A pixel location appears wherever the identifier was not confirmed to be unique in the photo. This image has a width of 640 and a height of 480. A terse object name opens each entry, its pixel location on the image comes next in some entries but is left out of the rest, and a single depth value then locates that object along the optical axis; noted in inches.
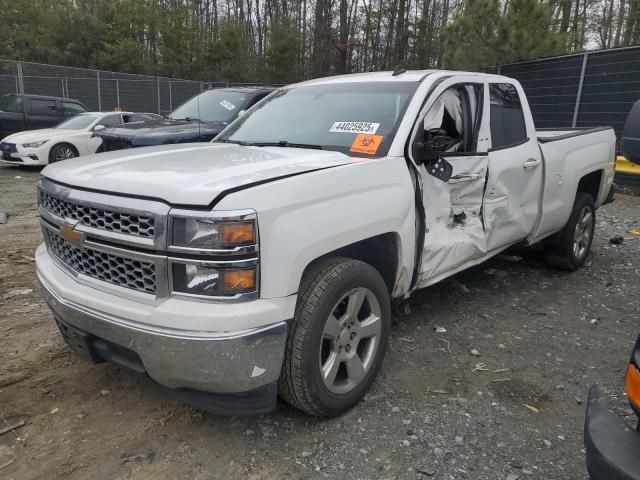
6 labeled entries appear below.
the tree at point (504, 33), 494.6
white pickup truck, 83.8
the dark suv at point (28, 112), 538.8
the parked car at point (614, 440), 58.3
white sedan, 430.3
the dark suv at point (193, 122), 285.3
